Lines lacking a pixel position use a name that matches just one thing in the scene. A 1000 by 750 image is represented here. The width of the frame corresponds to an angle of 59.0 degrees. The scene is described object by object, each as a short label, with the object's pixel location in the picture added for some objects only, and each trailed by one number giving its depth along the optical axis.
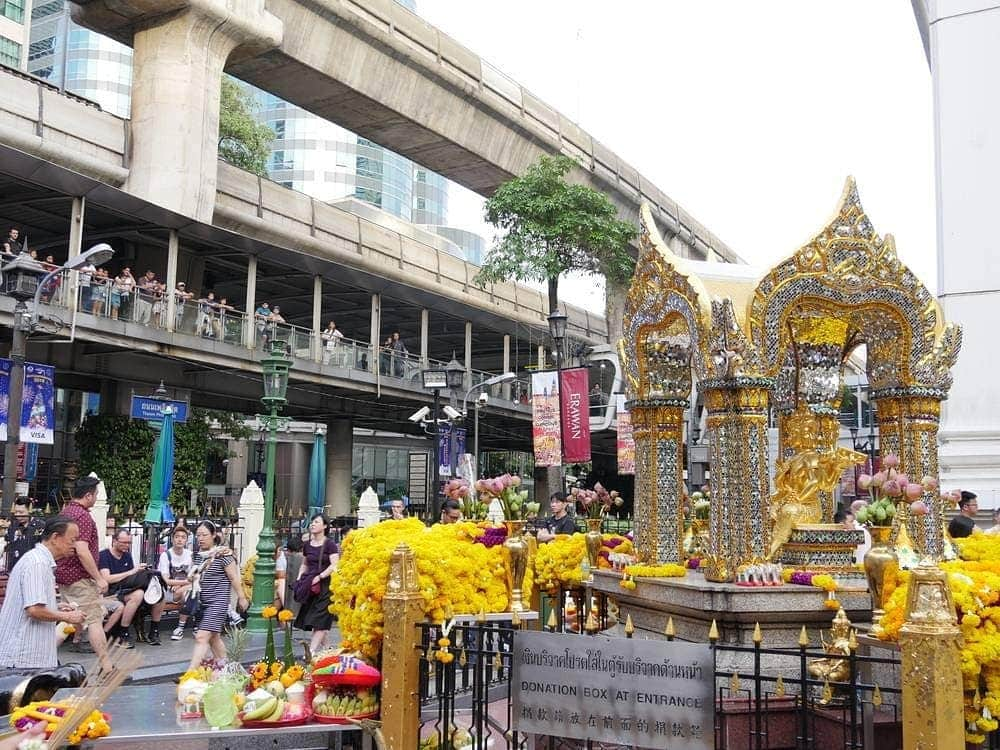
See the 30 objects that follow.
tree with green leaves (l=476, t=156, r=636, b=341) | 30.59
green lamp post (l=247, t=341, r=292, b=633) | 13.75
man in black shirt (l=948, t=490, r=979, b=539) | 10.55
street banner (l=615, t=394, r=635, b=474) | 23.00
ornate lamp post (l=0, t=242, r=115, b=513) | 15.16
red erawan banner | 23.50
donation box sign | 5.08
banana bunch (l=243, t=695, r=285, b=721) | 6.09
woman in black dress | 10.71
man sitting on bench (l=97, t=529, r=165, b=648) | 12.88
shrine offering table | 5.88
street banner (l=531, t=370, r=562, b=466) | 23.75
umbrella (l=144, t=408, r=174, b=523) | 22.20
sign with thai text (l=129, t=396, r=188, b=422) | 24.77
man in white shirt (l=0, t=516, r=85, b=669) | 6.74
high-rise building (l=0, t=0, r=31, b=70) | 62.50
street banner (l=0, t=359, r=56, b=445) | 20.75
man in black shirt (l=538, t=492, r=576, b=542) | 15.62
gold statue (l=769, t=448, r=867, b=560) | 9.28
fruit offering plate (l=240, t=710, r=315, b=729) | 6.09
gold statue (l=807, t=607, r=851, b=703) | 6.57
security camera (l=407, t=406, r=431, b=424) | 24.24
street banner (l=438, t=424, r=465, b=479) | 27.22
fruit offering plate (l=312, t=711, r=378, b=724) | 6.20
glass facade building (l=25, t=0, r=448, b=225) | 76.38
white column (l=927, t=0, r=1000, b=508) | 13.10
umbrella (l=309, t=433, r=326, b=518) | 28.98
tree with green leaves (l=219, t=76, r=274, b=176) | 39.00
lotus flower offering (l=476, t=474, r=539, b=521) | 9.73
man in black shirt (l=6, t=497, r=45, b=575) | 13.80
